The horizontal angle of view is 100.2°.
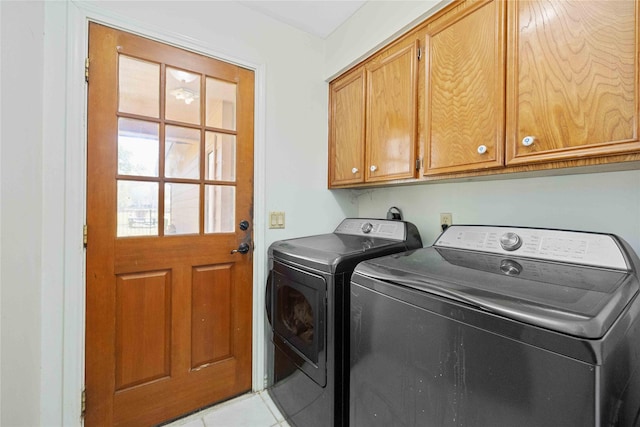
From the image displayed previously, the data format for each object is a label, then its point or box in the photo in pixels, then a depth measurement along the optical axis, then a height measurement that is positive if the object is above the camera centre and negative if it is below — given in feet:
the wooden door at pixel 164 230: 4.39 -0.36
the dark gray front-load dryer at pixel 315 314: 3.98 -1.74
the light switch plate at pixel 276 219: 5.97 -0.17
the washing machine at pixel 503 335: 1.82 -1.00
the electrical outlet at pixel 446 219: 5.33 -0.10
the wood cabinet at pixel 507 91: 2.76 +1.64
